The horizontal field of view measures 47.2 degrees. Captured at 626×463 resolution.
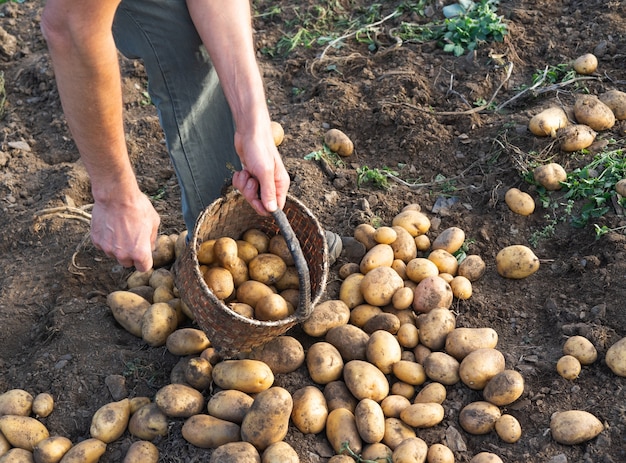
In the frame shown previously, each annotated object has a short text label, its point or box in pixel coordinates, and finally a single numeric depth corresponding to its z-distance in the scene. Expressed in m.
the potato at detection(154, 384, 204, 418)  2.20
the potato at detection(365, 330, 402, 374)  2.34
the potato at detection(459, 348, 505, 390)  2.28
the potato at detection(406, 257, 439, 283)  2.62
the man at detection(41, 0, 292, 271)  1.80
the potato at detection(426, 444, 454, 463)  2.10
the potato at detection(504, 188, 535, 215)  2.84
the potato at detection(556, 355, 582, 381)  2.27
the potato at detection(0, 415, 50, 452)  2.21
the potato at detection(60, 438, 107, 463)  2.13
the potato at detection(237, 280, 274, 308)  2.45
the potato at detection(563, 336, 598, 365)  2.30
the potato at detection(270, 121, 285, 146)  3.21
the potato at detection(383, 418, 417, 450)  2.18
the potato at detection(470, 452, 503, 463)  2.07
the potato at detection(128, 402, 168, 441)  2.21
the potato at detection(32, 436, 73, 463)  2.15
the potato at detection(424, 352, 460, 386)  2.33
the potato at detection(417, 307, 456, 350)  2.43
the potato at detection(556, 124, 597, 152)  2.96
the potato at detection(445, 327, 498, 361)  2.37
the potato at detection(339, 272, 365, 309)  2.59
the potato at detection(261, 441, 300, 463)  2.04
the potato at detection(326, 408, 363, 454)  2.16
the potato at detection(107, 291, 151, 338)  2.52
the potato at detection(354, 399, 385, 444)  2.14
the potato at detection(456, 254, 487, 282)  2.69
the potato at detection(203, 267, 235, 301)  2.38
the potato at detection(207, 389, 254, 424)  2.18
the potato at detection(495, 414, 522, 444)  2.16
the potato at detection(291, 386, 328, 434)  2.20
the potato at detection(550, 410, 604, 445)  2.10
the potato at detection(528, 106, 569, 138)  3.00
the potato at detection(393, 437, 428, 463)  2.08
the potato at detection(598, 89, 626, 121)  3.11
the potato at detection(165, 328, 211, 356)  2.38
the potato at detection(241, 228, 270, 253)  2.66
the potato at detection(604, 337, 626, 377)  2.23
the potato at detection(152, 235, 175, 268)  2.79
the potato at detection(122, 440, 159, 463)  2.12
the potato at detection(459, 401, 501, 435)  2.20
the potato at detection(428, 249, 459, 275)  2.70
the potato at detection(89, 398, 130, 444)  2.20
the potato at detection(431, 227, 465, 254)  2.76
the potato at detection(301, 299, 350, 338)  2.44
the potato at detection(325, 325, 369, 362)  2.39
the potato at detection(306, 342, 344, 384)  2.32
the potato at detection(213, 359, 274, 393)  2.22
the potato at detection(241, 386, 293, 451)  2.08
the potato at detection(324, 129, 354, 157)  3.25
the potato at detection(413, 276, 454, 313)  2.52
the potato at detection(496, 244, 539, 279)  2.64
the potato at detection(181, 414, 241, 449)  2.13
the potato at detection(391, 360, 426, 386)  2.34
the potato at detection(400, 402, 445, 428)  2.19
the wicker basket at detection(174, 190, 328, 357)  2.14
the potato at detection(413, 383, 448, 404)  2.28
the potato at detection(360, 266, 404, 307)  2.53
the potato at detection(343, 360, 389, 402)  2.26
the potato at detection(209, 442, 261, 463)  2.01
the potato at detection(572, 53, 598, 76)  3.33
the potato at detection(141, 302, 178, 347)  2.43
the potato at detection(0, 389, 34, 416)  2.28
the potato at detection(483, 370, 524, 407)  2.21
